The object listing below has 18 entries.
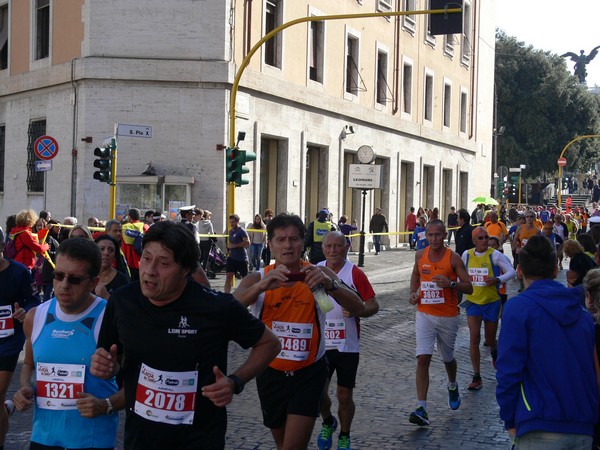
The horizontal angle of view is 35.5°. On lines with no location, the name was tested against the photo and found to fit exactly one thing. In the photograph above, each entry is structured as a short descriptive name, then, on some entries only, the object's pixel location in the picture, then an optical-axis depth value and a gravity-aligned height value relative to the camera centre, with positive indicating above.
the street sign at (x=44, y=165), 18.61 +0.80
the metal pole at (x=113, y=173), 18.67 +0.66
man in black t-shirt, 3.67 -0.57
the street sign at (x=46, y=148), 18.70 +1.16
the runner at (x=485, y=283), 10.38 -0.79
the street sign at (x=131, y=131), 18.31 +1.49
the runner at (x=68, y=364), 4.24 -0.73
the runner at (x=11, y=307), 6.17 -0.68
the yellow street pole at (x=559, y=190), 51.91 +1.29
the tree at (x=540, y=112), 64.75 +7.03
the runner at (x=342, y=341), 6.94 -0.99
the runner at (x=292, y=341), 5.41 -0.78
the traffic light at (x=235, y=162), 20.44 +1.01
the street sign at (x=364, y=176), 26.17 +0.95
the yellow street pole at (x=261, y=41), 18.72 +3.46
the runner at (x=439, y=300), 8.51 -0.83
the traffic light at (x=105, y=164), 18.73 +0.83
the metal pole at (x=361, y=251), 26.47 -1.18
